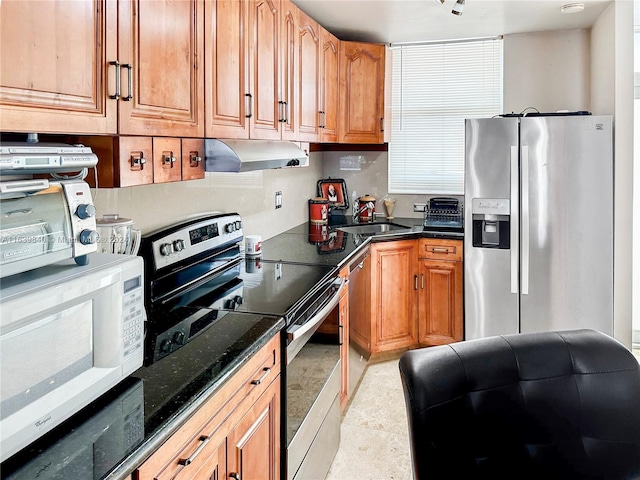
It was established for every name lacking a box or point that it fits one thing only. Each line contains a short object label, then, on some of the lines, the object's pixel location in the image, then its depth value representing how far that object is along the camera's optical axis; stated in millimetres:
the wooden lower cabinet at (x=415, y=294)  3590
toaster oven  938
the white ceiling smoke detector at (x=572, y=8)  3217
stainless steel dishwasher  2961
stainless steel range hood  1964
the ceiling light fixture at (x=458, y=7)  2625
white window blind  4086
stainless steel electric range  1804
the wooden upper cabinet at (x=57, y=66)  1053
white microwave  882
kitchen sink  3979
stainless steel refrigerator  3246
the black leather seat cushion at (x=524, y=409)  1105
